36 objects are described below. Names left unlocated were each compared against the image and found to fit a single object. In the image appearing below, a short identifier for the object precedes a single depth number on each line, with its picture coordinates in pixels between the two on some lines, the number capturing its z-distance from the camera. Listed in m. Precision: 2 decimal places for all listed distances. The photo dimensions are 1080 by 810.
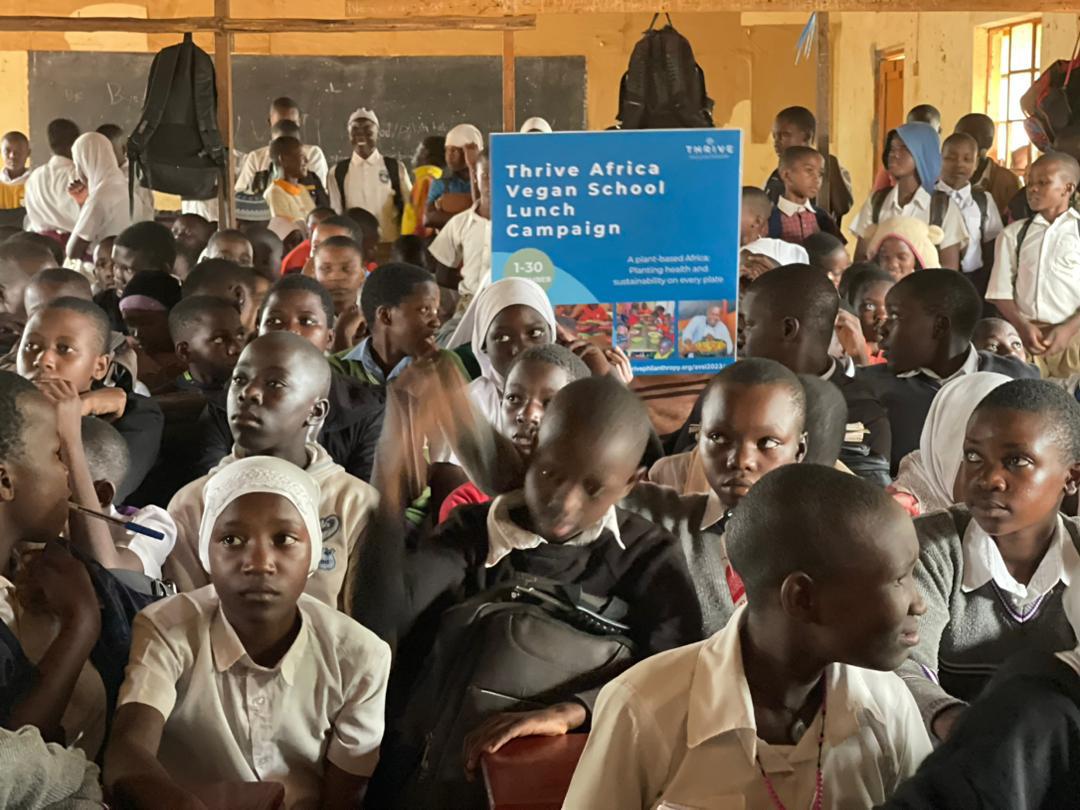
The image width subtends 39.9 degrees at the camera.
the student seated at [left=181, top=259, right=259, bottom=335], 5.36
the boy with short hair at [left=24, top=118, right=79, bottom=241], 9.79
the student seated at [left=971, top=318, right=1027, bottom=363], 4.89
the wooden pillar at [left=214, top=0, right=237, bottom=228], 7.97
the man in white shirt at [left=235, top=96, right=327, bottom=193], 10.09
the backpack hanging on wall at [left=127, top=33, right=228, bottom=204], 8.08
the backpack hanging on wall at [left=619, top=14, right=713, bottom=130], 8.17
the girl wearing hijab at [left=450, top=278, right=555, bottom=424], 4.13
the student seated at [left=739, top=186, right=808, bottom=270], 6.29
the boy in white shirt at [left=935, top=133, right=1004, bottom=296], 7.76
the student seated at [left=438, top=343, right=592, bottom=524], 3.23
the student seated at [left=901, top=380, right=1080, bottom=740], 2.55
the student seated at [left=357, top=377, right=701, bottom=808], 2.54
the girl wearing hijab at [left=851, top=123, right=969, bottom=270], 7.84
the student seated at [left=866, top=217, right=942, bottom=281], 6.39
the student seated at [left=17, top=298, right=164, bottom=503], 3.73
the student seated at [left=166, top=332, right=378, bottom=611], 3.05
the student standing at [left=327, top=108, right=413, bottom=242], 9.53
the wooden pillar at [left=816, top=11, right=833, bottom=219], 8.30
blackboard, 13.36
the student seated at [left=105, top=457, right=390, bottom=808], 2.37
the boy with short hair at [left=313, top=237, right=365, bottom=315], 5.92
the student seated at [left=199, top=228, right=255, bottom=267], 6.60
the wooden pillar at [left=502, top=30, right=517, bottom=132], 7.81
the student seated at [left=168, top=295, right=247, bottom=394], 4.43
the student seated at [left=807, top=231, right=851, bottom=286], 6.48
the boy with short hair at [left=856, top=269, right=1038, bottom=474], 4.34
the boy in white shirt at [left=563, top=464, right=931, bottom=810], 1.89
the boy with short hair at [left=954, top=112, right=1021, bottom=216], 8.61
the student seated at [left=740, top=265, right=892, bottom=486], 4.15
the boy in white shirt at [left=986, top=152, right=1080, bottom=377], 6.74
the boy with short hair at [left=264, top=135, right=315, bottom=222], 8.84
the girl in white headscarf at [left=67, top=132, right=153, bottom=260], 8.88
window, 10.53
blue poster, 4.58
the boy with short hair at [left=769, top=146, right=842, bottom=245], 7.37
